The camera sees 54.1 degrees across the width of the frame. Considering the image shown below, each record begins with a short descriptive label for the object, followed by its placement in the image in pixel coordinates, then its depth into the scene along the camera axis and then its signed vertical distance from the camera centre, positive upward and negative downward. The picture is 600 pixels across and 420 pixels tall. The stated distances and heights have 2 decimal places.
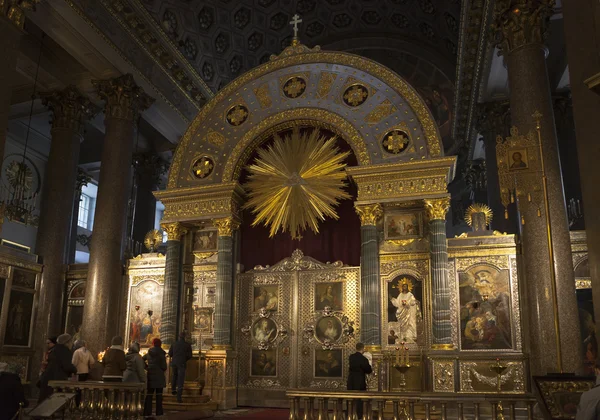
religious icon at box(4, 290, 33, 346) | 13.63 +0.72
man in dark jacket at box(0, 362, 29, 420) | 6.20 -0.47
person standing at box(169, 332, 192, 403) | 11.50 -0.16
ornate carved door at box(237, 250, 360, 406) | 12.38 +0.51
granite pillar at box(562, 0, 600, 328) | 6.52 +2.83
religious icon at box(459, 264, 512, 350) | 11.35 +0.85
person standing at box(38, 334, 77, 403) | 9.32 -0.22
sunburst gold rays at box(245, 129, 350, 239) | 13.00 +3.66
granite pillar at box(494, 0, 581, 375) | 9.72 +2.41
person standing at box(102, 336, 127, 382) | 9.11 -0.15
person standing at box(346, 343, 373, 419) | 9.44 -0.31
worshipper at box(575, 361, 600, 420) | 4.46 -0.39
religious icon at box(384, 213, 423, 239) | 12.35 +2.61
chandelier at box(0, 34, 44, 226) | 20.17 +5.52
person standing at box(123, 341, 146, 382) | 9.02 -0.25
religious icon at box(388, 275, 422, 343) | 11.83 +0.85
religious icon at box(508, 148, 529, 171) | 8.47 +2.72
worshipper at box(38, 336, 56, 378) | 9.73 +0.11
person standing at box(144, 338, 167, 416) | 9.42 -0.39
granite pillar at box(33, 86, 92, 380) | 14.77 +3.68
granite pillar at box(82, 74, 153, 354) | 13.48 +3.22
